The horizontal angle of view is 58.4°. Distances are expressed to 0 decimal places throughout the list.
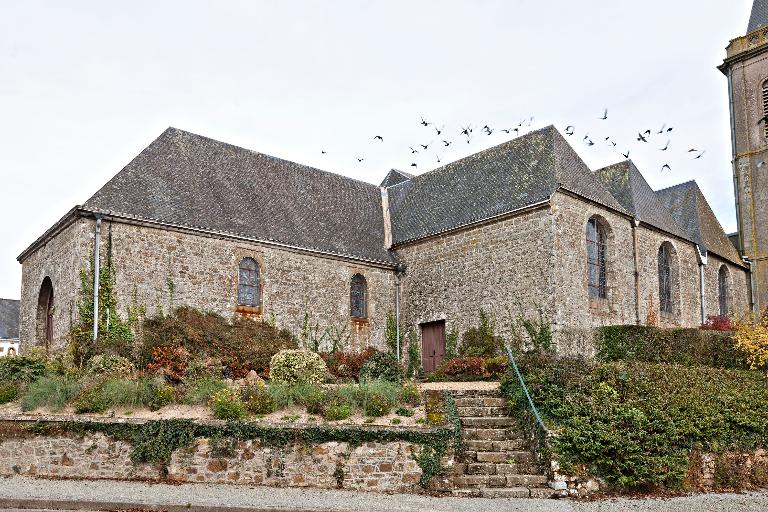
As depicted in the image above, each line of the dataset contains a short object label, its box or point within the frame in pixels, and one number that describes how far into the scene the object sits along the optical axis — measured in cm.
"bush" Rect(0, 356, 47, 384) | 1393
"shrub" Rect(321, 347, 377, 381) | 1781
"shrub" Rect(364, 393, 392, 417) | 1166
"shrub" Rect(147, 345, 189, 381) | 1575
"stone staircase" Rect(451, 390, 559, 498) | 1046
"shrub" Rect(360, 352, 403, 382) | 1602
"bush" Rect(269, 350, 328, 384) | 1465
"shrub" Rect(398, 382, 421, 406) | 1243
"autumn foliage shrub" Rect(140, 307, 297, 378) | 1714
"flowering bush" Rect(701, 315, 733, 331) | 2264
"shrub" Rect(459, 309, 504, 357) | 1959
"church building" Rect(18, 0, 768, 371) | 1809
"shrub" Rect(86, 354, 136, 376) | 1455
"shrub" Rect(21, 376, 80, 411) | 1220
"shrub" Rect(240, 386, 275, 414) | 1174
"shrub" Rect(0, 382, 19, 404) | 1281
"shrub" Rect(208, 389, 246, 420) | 1129
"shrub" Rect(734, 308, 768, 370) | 1684
